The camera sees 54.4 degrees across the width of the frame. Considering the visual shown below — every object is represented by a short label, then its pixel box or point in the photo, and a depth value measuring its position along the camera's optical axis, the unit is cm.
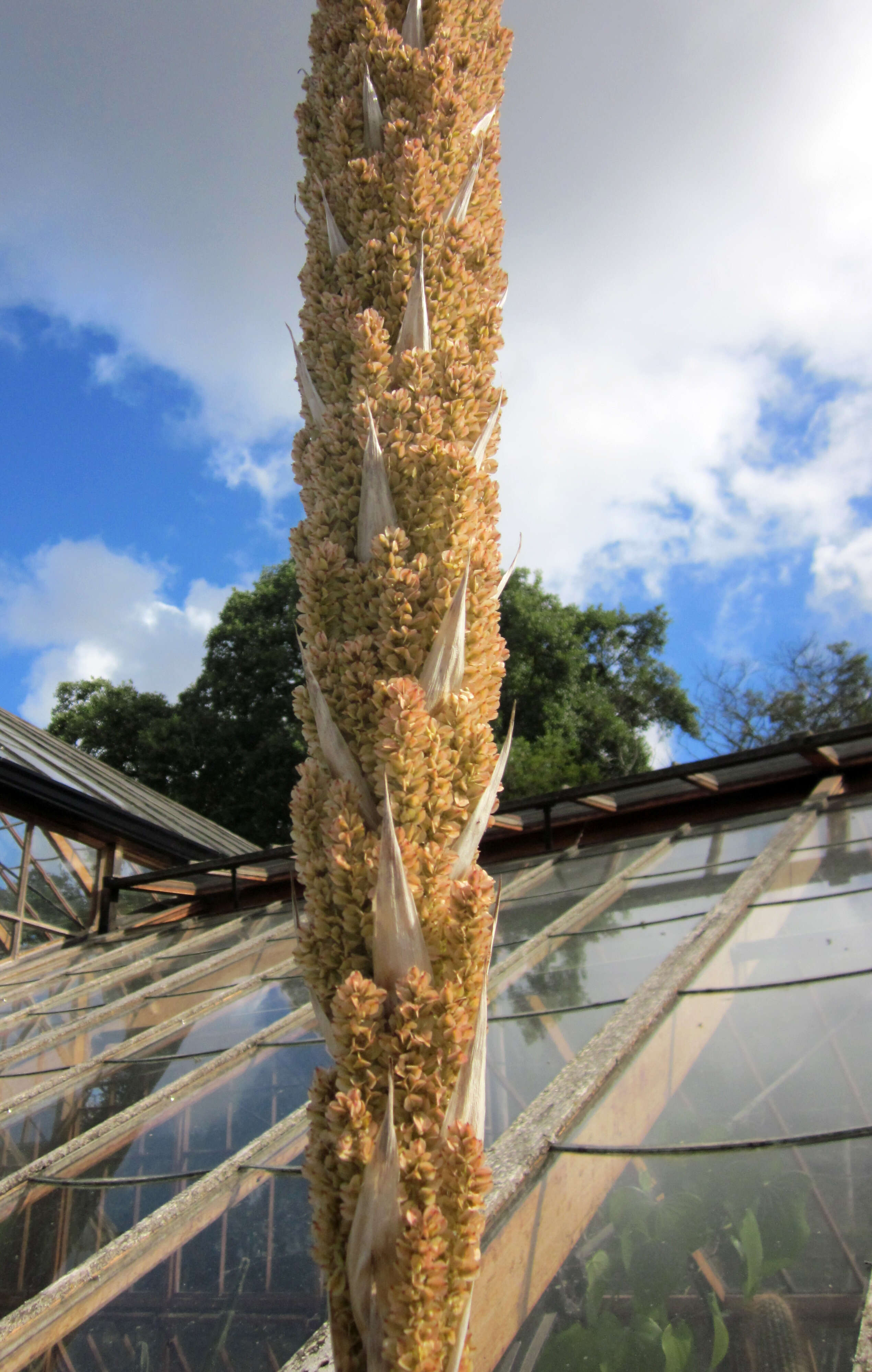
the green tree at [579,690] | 2109
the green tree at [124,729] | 2434
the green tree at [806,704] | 2492
